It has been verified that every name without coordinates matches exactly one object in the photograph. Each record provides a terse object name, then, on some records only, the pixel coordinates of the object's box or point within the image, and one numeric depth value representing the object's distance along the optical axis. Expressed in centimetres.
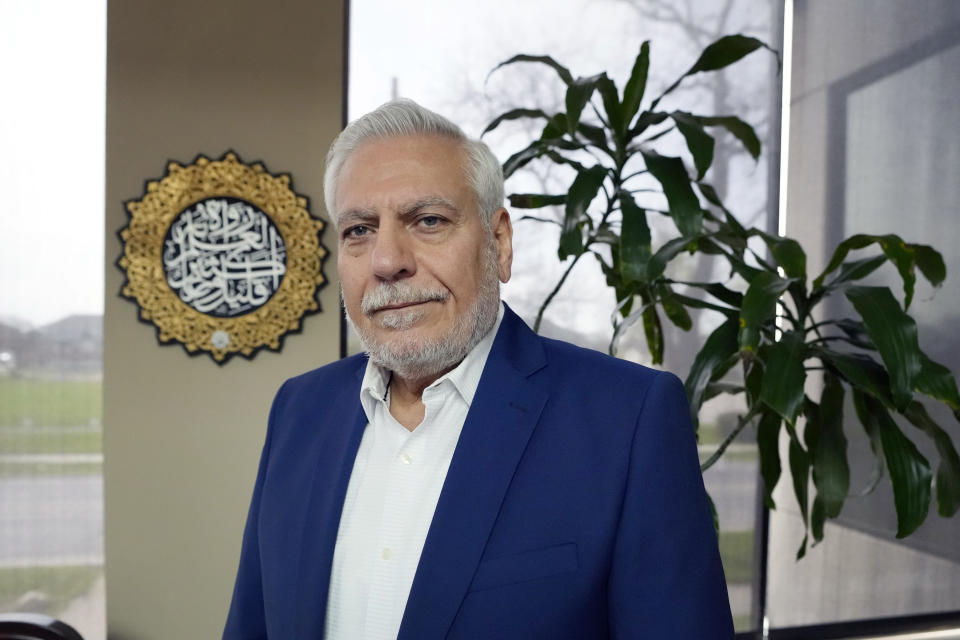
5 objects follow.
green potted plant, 161
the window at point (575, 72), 280
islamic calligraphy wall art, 254
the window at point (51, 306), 253
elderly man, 97
